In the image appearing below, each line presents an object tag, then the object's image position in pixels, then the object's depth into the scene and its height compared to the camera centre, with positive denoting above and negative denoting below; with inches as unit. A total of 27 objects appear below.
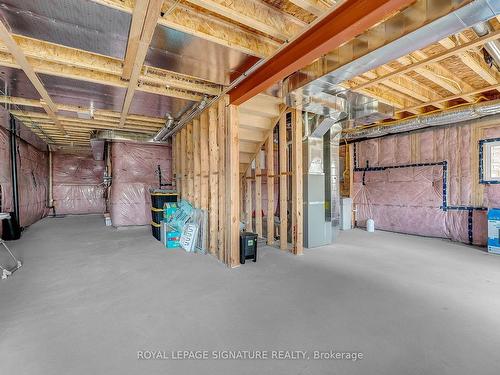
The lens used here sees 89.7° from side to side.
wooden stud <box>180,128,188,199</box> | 217.8 +17.0
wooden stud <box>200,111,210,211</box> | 171.0 +17.5
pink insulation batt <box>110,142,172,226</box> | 255.4 +5.4
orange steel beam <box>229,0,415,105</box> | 65.2 +45.2
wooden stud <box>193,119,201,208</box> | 185.6 +15.8
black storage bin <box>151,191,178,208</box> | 208.1 -10.8
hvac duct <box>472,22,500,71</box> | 88.4 +54.0
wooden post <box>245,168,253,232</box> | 218.4 -17.8
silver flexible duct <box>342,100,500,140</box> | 163.5 +46.3
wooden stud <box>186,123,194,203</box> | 202.8 +19.9
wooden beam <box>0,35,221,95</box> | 101.5 +55.0
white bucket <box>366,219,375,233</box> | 247.3 -43.1
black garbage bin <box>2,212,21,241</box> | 200.2 -33.9
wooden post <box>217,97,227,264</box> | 145.3 +2.4
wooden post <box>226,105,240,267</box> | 139.1 -1.7
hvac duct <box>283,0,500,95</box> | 65.2 +43.5
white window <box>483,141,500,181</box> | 184.4 +14.6
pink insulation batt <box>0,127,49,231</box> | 202.7 +6.6
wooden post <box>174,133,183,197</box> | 233.0 +21.7
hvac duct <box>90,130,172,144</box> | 246.1 +49.4
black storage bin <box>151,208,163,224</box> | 204.6 -24.7
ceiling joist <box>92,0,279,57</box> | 75.8 +54.2
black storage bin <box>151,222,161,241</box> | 204.4 -38.1
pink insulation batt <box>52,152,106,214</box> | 373.1 +2.8
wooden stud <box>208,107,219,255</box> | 156.6 +5.7
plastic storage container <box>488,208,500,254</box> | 165.9 -34.5
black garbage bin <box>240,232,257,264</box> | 143.6 -36.2
